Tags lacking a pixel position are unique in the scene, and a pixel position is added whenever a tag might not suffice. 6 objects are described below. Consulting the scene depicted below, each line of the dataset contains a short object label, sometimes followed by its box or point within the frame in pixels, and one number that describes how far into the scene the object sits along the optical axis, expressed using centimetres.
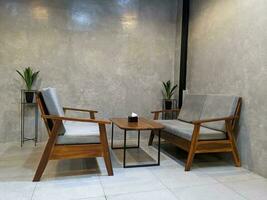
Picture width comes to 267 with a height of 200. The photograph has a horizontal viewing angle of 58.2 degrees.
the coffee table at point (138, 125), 285
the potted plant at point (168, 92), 437
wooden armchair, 247
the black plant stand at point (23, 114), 397
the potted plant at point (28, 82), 380
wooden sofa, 285
